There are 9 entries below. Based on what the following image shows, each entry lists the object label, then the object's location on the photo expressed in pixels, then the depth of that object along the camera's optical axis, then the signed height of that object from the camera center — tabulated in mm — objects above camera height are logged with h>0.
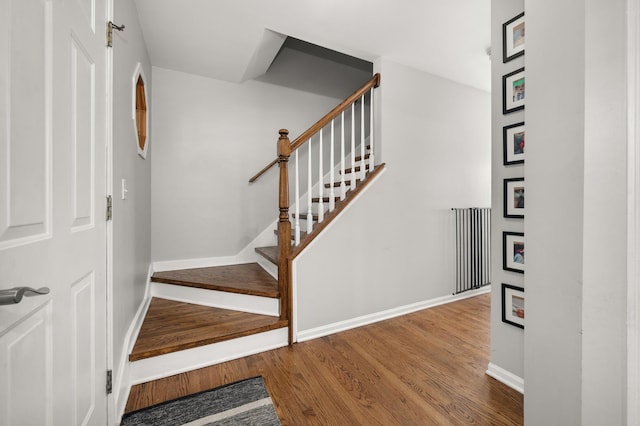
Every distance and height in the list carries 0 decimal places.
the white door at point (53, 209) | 604 +8
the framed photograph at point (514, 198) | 1567 +83
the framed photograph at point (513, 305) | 1552 -564
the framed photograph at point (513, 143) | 1568 +415
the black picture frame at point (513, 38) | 1542 +1040
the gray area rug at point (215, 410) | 1312 -1036
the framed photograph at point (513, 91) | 1553 +728
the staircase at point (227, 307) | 1705 -815
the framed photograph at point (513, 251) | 1556 -241
